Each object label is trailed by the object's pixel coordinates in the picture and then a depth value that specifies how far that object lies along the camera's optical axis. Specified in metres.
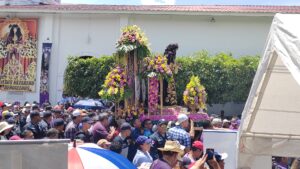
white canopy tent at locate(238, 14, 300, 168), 4.21
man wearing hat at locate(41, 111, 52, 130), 10.34
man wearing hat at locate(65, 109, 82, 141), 10.30
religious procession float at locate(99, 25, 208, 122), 12.48
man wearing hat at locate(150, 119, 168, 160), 9.75
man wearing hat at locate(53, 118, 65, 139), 9.77
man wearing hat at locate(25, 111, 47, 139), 9.61
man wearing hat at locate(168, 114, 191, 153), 9.77
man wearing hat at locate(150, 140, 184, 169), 6.59
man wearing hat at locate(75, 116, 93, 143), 9.98
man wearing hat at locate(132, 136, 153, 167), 8.23
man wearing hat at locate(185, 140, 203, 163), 7.68
